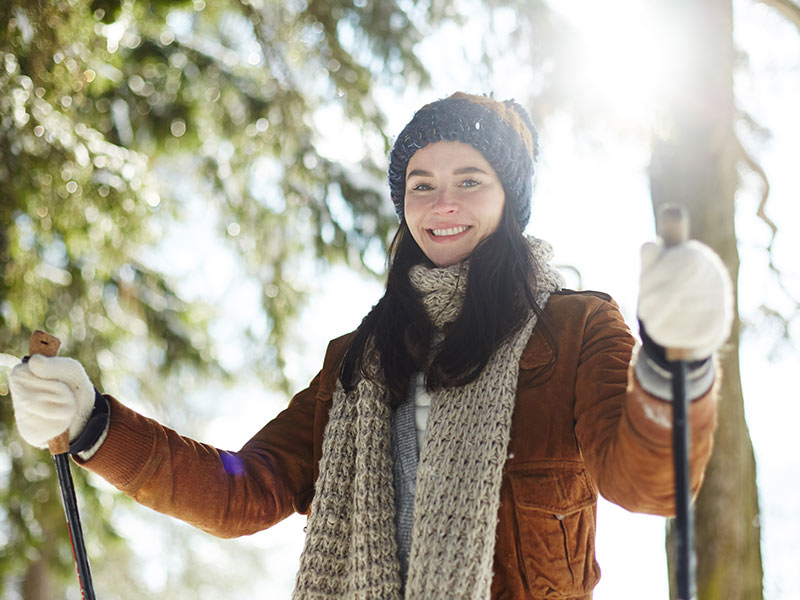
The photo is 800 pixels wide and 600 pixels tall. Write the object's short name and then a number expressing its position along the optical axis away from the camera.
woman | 1.52
